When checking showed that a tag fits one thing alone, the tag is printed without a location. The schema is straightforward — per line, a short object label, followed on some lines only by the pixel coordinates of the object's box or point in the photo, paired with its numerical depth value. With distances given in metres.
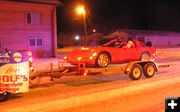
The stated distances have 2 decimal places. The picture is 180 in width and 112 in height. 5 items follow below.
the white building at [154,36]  60.16
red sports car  9.86
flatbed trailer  9.29
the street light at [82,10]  20.84
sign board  7.15
